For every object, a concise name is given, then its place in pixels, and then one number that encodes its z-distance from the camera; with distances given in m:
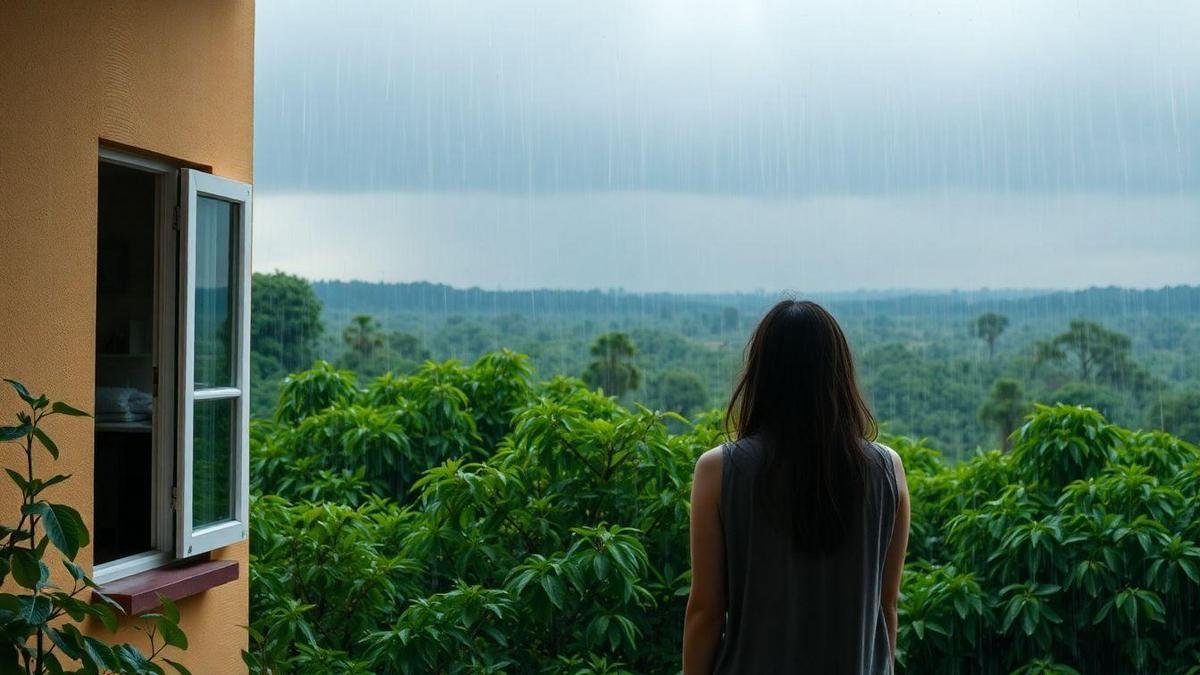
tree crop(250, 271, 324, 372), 18.97
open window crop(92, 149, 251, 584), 3.51
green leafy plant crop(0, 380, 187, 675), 2.34
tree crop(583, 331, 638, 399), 19.17
